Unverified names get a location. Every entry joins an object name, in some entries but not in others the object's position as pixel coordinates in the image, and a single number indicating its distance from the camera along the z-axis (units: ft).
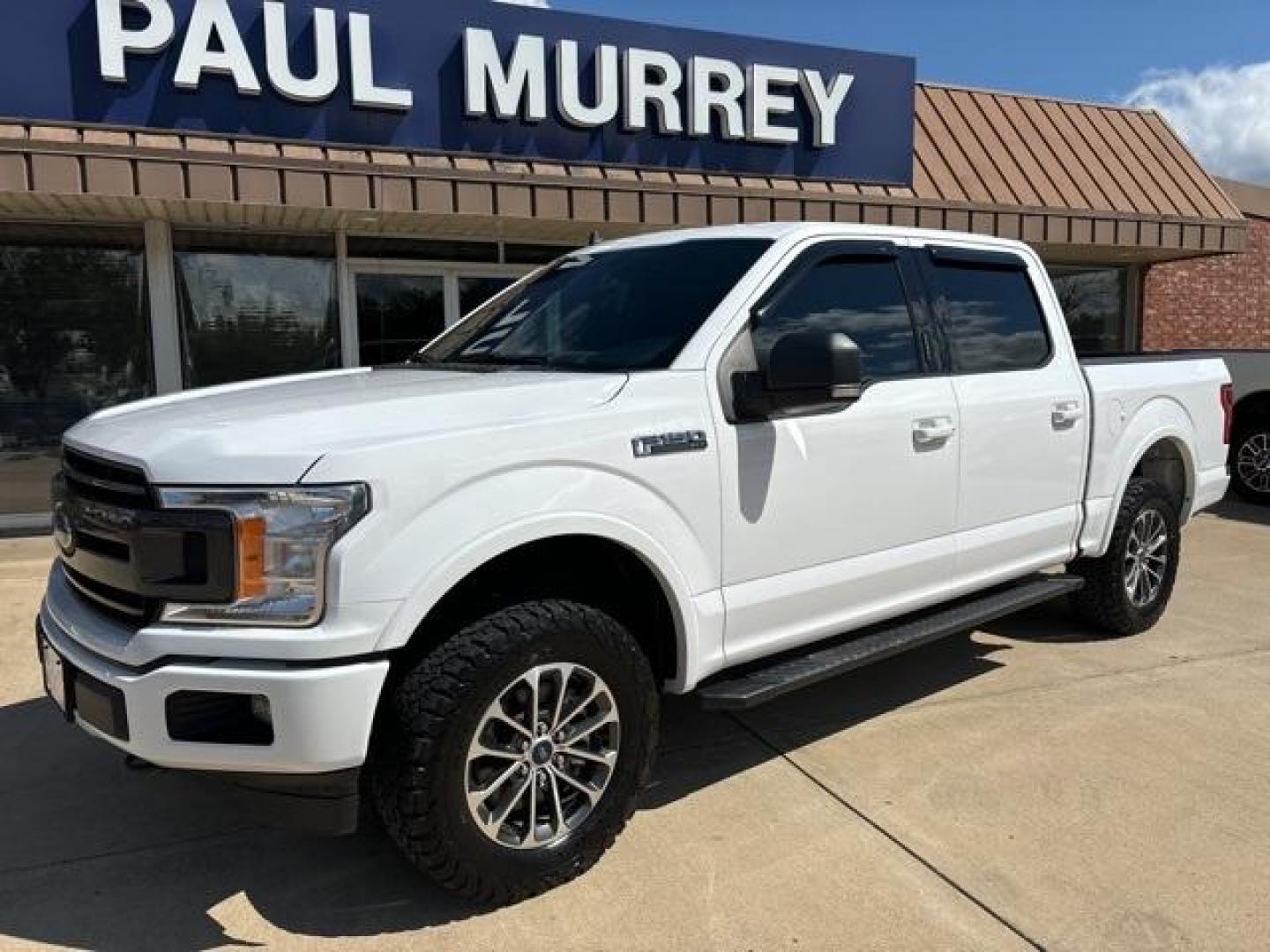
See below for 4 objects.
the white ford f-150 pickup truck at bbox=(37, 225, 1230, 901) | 8.04
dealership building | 24.59
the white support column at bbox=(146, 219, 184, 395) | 28.60
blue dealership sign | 24.56
